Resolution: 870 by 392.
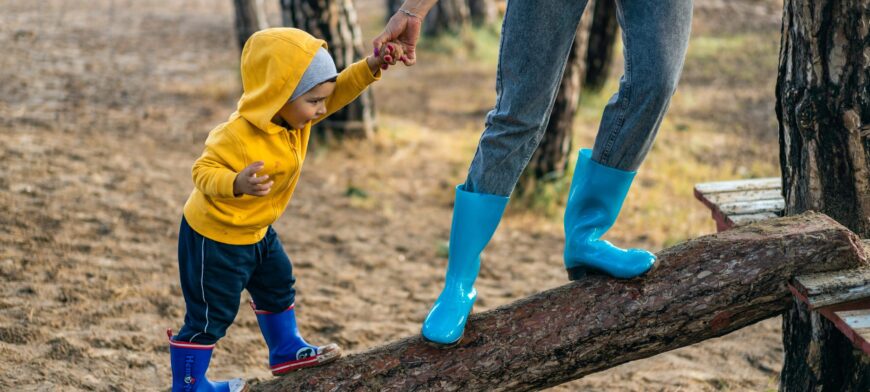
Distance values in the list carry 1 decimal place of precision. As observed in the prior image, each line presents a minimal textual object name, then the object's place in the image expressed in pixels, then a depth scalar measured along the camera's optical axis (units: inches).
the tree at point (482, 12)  497.7
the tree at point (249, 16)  321.1
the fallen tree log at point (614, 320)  114.1
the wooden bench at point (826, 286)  106.0
